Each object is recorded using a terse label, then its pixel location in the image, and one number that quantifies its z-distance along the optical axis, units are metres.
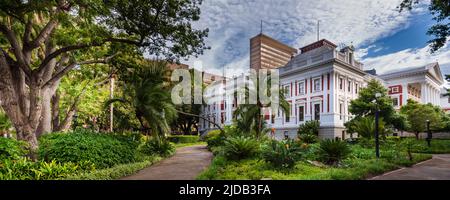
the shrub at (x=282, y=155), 8.07
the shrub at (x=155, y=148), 12.66
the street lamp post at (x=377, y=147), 10.88
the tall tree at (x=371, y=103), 23.70
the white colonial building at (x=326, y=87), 26.41
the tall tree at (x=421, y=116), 24.11
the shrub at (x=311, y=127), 26.34
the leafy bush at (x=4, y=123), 16.02
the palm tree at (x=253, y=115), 16.17
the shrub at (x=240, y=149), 10.16
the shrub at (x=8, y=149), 6.42
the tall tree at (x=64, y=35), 8.82
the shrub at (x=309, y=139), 19.45
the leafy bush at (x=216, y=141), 17.44
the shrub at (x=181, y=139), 31.39
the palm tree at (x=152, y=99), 10.41
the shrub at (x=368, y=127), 16.39
